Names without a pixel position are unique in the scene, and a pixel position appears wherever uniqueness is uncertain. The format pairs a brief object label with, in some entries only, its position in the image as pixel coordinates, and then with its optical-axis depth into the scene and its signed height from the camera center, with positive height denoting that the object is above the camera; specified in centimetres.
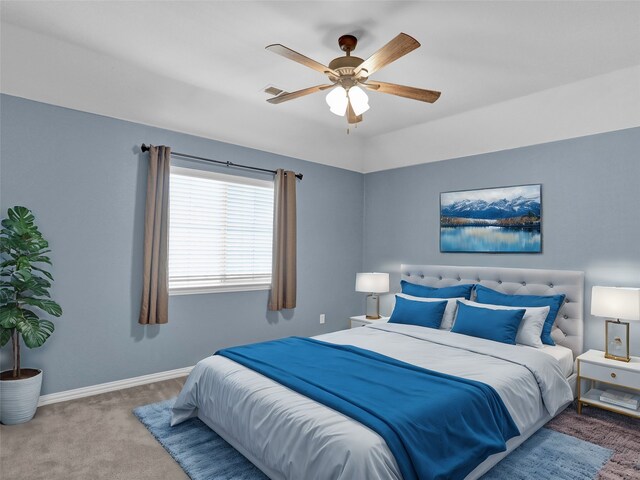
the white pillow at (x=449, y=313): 387 -64
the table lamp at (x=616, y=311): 298 -47
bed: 176 -86
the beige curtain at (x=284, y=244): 456 +3
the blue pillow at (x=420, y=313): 385 -66
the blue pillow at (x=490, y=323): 329 -65
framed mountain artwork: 392 +32
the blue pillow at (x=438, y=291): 409 -46
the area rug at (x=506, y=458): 226 -130
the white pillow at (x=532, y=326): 329 -65
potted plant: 275 -48
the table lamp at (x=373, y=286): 468 -46
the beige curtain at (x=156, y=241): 361 +3
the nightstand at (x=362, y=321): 453 -86
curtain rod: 365 +89
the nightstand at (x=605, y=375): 289 -95
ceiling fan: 246 +114
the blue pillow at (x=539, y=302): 346 -48
